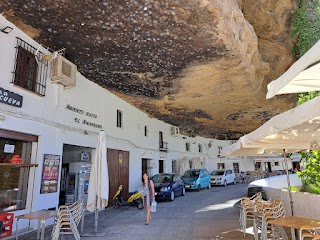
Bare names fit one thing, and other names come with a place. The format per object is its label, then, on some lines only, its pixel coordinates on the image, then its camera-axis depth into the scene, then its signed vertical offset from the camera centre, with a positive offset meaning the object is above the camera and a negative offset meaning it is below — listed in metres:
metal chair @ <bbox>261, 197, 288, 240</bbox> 4.69 -0.95
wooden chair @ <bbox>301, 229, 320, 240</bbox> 3.69 -1.00
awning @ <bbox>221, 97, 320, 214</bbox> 3.68 +0.71
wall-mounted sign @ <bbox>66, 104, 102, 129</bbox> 9.17 +2.26
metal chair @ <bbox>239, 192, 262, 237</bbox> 6.05 -0.97
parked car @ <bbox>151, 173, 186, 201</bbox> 12.80 -0.76
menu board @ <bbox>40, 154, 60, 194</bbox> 7.59 -0.02
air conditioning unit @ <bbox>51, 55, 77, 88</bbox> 8.11 +3.27
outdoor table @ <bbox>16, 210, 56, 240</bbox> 5.00 -0.86
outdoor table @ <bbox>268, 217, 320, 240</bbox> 3.81 -0.86
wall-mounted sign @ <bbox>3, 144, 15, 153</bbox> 6.84 +0.70
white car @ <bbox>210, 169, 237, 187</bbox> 22.05 -0.61
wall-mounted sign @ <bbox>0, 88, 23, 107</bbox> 6.35 +1.94
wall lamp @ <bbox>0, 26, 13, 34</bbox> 6.62 +3.74
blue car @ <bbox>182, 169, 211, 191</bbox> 17.73 -0.58
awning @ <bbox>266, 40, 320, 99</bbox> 2.33 +0.95
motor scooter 10.73 -1.19
